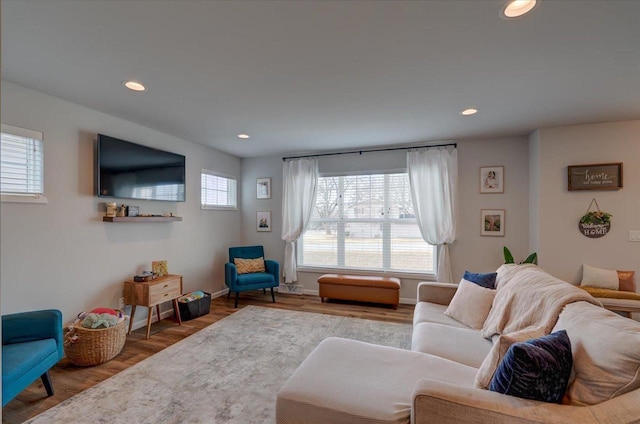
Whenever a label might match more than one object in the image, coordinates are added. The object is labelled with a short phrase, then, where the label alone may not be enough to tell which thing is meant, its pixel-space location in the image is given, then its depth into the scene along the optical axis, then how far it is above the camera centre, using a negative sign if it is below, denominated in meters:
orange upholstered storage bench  4.29 -1.13
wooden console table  3.25 -0.90
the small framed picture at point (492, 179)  4.15 +0.49
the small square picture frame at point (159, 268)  3.63 -0.68
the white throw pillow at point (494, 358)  1.37 -0.69
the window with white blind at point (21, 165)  2.45 +0.42
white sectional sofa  1.14 -0.87
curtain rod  4.36 +1.02
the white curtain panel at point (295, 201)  5.00 +0.22
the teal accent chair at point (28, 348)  1.86 -0.96
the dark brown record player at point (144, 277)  3.35 -0.73
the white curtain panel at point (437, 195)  4.27 +0.27
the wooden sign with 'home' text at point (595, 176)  3.41 +0.44
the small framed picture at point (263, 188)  5.38 +0.47
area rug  2.01 -1.37
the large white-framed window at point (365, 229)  4.63 -0.25
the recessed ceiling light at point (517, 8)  1.57 +1.13
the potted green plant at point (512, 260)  3.68 -0.57
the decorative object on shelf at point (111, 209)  3.21 +0.05
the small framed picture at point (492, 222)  4.15 -0.12
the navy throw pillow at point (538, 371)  1.21 -0.65
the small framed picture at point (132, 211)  3.41 +0.03
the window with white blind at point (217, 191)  4.72 +0.39
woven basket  2.59 -1.17
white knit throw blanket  1.67 -0.57
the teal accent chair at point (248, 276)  4.38 -0.96
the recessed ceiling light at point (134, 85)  2.50 +1.11
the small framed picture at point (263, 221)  5.39 -0.14
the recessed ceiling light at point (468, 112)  3.11 +1.10
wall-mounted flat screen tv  3.13 +0.50
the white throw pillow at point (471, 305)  2.45 -0.79
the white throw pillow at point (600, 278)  3.29 -0.73
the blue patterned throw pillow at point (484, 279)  2.74 -0.63
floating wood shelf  3.18 -0.06
